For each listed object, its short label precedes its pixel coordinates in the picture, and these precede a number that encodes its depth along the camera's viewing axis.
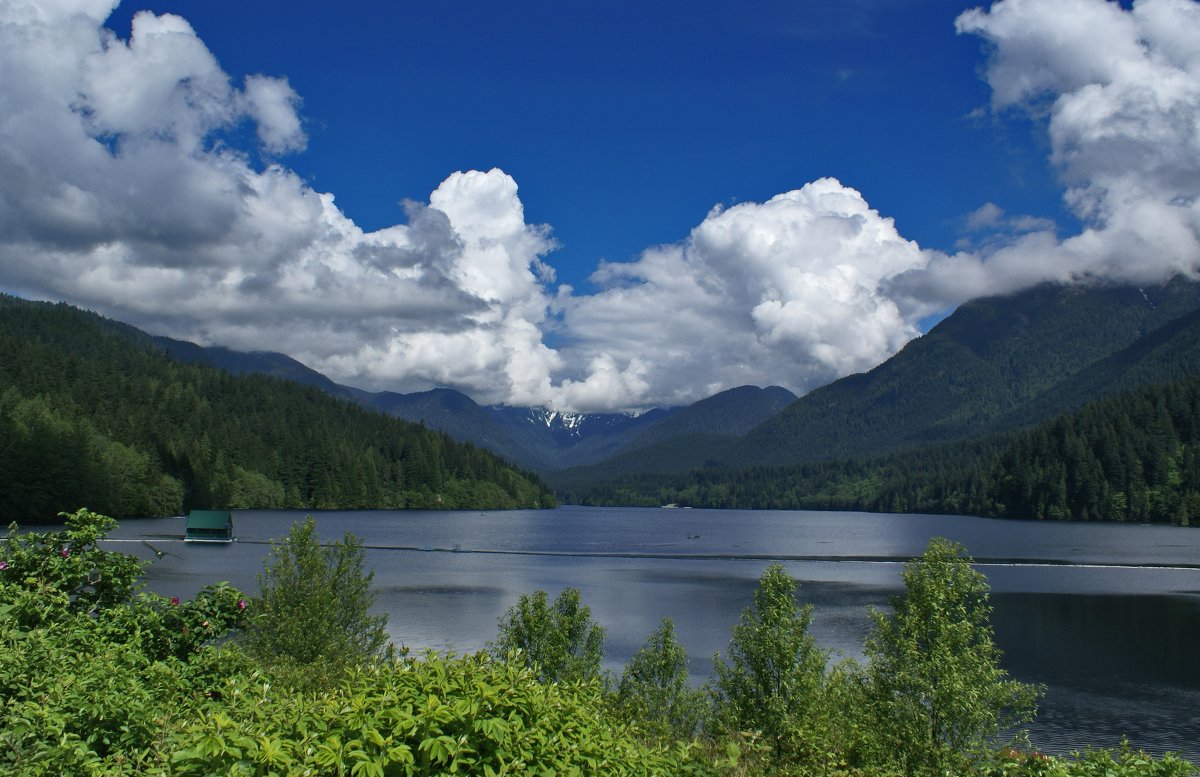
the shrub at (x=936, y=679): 23.05
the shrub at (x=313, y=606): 33.09
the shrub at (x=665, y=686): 30.16
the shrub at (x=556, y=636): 30.64
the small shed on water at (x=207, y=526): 133.62
